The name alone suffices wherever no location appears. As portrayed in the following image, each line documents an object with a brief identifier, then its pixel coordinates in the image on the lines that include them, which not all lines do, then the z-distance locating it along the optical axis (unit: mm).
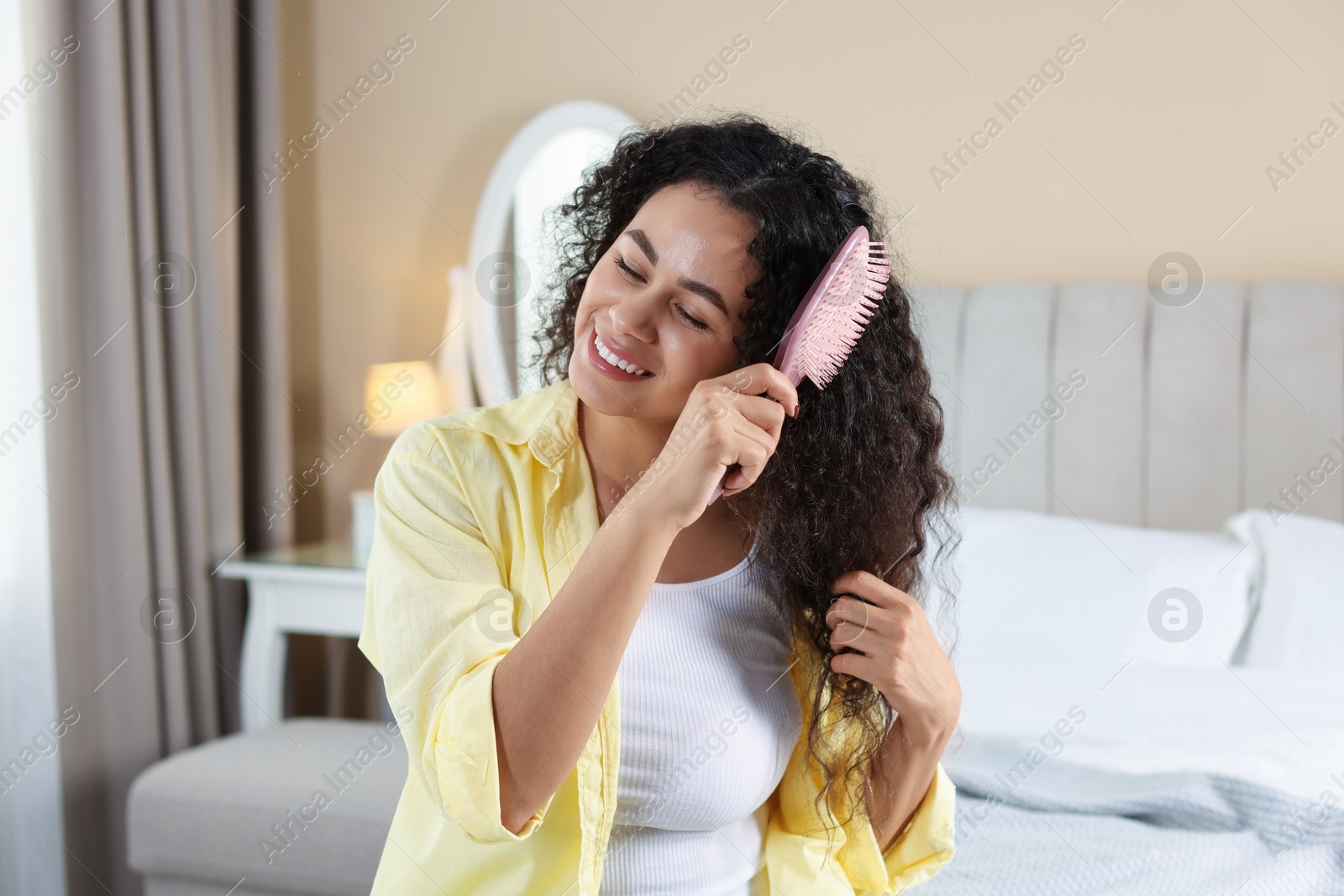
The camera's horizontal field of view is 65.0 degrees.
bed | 1287
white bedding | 1380
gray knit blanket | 1193
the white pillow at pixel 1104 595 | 1761
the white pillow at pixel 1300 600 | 1694
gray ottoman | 1623
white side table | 2068
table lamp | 2383
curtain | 1829
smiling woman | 773
